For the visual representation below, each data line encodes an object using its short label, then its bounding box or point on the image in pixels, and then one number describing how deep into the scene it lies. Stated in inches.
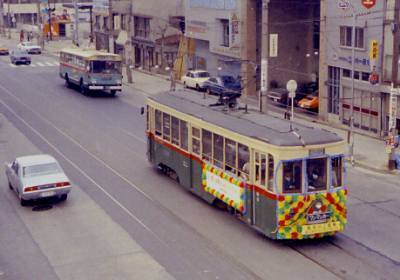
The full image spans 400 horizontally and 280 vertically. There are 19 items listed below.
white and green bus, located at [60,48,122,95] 1968.5
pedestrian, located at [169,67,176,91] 2076.5
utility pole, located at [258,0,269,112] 1398.9
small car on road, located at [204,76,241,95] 2012.8
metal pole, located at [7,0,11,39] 5178.2
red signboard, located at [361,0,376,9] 1407.5
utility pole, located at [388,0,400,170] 1323.6
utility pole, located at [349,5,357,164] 1246.3
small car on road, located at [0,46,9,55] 3481.8
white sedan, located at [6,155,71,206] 973.8
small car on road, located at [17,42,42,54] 3496.6
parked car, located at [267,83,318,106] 1895.2
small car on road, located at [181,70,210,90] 2159.2
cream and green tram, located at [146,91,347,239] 783.1
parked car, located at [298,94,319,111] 1788.9
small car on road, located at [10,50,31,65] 2965.1
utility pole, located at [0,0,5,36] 5182.1
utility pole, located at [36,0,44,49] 3887.8
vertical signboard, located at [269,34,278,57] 1601.9
